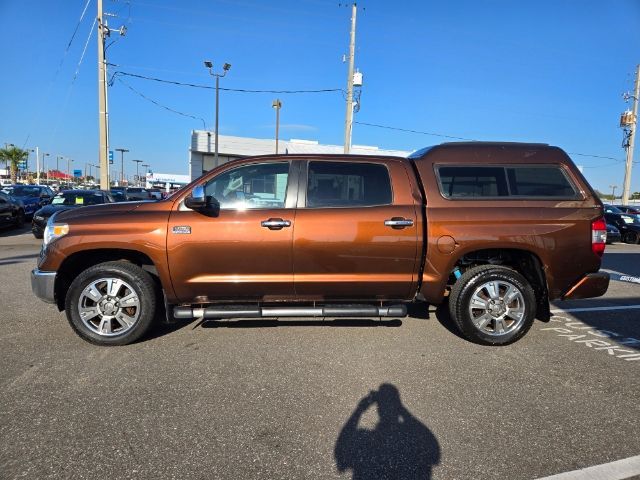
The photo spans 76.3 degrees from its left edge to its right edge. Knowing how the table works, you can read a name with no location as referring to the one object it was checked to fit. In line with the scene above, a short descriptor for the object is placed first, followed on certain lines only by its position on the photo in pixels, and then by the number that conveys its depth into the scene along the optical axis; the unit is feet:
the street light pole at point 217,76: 88.79
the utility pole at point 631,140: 94.84
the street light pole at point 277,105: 106.83
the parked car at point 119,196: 53.72
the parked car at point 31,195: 57.31
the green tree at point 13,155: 201.57
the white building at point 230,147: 120.47
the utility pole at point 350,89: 65.67
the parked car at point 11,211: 45.39
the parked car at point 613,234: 48.83
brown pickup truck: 13.14
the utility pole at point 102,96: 68.18
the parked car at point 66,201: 38.68
